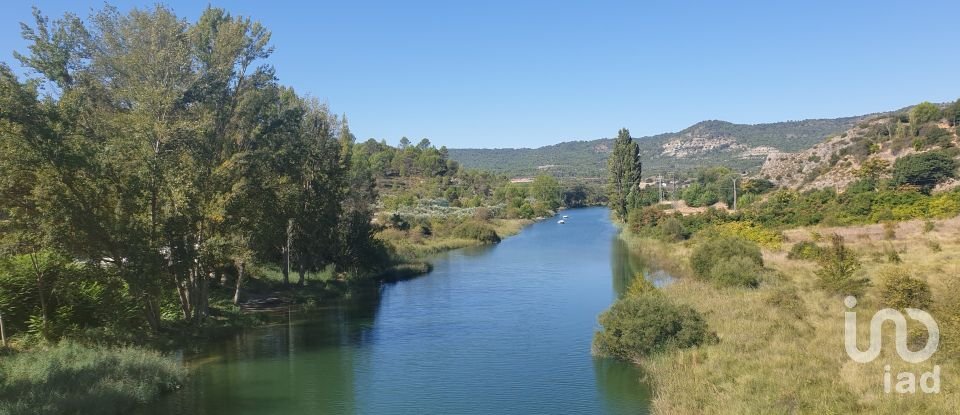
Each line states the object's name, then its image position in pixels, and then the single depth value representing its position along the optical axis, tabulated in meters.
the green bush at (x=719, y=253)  36.12
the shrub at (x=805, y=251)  39.68
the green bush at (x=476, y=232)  79.81
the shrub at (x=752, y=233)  49.78
